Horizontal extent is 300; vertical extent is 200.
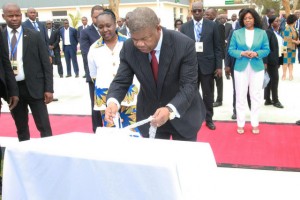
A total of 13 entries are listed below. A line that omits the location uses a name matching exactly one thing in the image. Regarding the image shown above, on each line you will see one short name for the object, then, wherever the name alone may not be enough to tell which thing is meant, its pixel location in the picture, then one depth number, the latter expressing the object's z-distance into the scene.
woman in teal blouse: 5.07
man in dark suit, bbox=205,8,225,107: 7.34
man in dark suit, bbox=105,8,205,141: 2.45
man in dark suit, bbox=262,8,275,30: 8.19
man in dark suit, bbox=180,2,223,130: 5.66
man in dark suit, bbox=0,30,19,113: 3.81
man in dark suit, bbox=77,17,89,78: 13.32
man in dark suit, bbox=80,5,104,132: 4.88
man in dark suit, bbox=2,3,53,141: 4.19
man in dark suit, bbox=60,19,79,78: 12.00
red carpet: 4.53
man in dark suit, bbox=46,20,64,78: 12.20
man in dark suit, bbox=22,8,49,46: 8.34
